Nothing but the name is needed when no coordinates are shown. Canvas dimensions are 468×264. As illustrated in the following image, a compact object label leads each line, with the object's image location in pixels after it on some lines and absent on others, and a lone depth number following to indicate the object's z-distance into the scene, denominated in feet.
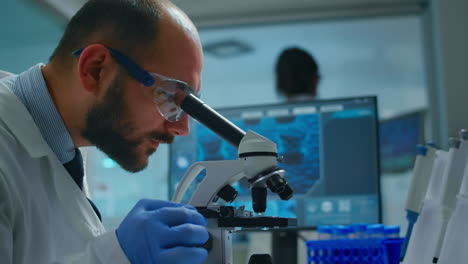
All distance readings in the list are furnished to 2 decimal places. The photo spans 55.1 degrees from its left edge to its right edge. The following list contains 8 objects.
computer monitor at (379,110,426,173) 9.93
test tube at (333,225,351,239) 4.07
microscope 2.83
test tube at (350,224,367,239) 4.06
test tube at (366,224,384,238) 4.07
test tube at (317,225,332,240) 4.14
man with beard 3.31
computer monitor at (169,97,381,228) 5.72
